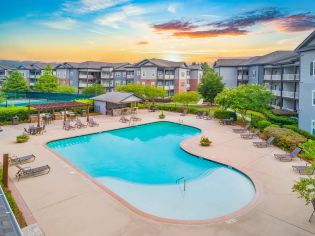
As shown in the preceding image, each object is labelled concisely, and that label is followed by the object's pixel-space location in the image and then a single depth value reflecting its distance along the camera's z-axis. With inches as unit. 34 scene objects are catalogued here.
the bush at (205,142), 866.8
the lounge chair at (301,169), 616.8
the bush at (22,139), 883.4
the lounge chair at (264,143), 850.1
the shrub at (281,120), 1068.0
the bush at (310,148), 373.1
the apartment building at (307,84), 899.4
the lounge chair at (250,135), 967.5
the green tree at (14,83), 2512.3
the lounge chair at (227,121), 1244.0
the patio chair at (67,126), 1107.9
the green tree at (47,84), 2497.5
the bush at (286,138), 783.0
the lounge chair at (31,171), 576.7
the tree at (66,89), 2425.2
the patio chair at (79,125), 1143.6
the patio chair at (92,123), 1176.4
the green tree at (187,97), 1585.9
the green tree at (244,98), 1189.1
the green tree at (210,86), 1929.1
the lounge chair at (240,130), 1071.0
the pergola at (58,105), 1145.4
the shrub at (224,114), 1321.4
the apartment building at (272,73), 1475.1
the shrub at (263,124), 1013.2
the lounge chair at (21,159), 659.1
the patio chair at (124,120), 1282.0
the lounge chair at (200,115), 1456.4
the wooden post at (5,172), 527.0
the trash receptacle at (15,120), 1191.6
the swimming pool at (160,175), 494.9
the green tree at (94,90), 2225.6
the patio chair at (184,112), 1551.3
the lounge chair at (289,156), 709.3
